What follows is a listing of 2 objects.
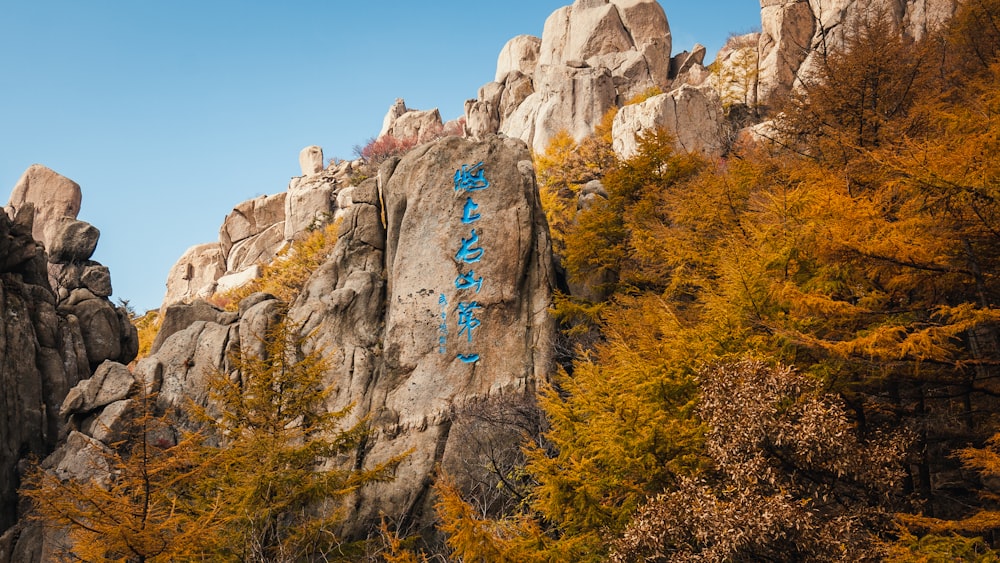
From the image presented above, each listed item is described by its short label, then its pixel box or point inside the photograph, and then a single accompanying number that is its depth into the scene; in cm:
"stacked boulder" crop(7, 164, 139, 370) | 2222
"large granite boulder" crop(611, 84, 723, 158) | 2692
